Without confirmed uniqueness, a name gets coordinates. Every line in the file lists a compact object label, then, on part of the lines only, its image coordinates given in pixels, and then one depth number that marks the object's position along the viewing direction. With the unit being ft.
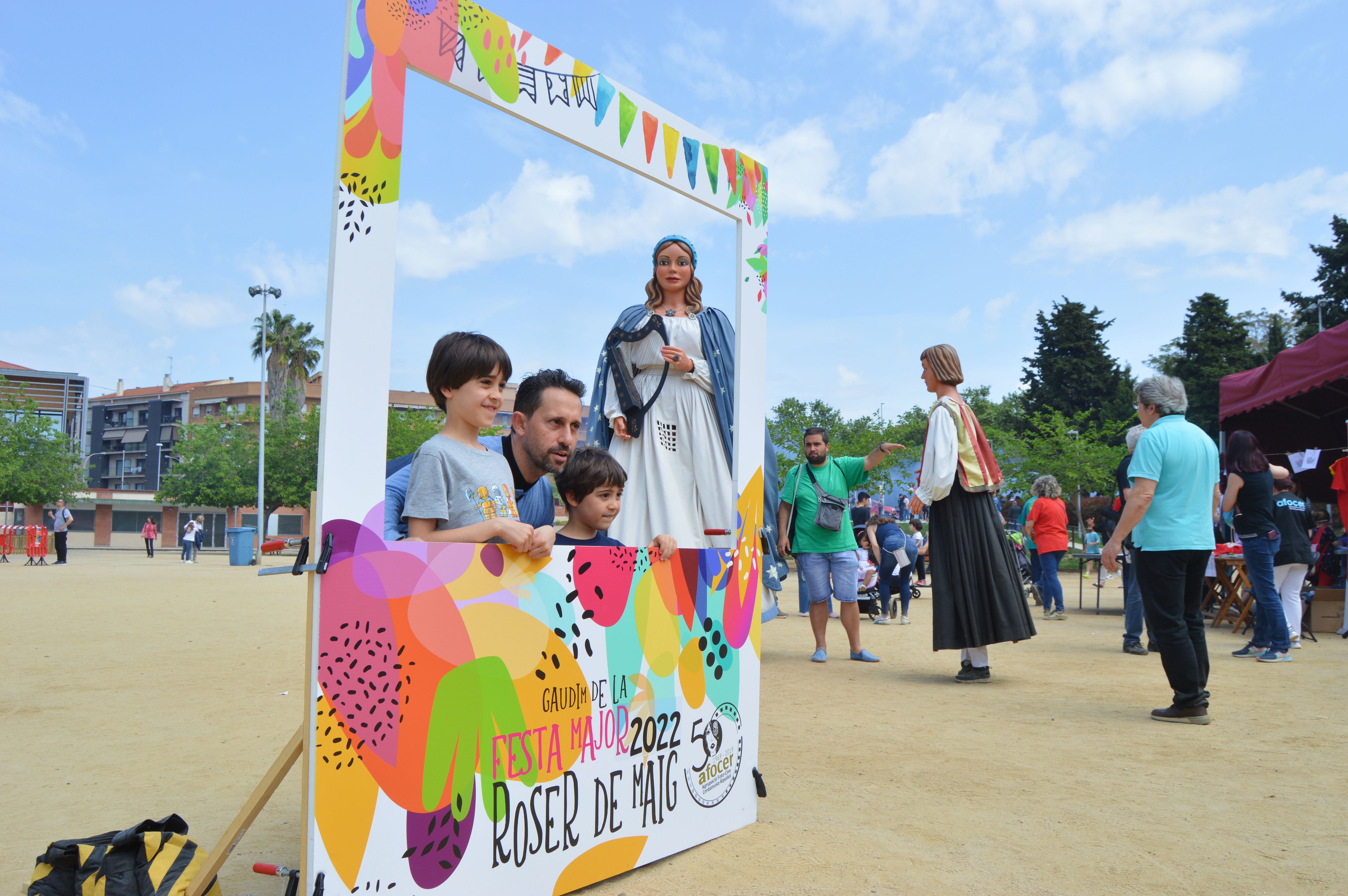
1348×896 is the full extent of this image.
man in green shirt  23.36
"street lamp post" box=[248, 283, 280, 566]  118.73
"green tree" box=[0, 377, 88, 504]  119.85
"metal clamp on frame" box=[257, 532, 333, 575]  6.20
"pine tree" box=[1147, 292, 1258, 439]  135.44
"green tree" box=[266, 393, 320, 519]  142.61
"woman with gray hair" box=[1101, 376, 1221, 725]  15.31
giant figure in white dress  12.23
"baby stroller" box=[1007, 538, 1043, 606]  43.14
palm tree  161.79
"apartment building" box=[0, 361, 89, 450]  190.49
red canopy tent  30.27
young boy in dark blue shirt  9.61
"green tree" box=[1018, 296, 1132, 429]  158.61
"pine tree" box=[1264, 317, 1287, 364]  139.03
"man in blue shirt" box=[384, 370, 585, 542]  9.35
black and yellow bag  7.23
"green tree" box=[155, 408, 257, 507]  148.97
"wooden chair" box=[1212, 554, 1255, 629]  29.43
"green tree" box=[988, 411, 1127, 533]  109.50
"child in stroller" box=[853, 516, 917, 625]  37.01
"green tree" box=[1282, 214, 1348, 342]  119.14
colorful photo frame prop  6.44
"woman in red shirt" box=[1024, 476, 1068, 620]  35.32
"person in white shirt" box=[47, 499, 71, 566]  80.48
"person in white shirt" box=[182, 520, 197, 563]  104.32
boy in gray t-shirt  7.40
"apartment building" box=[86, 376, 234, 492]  241.55
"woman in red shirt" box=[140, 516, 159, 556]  113.09
